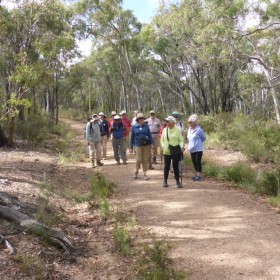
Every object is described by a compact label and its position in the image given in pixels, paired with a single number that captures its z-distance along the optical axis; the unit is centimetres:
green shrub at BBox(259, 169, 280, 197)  837
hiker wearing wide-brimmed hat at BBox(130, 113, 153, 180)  1005
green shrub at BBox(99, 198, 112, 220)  693
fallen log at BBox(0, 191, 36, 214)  594
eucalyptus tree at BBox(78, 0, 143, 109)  2631
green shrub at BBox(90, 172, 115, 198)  843
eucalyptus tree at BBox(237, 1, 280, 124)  1652
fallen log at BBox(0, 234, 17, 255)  456
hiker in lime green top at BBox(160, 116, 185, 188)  879
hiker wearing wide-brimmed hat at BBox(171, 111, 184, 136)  1037
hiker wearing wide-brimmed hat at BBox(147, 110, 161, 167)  1225
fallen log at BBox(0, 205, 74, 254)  511
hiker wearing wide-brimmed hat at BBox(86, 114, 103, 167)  1252
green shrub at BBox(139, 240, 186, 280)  435
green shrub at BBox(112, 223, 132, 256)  530
